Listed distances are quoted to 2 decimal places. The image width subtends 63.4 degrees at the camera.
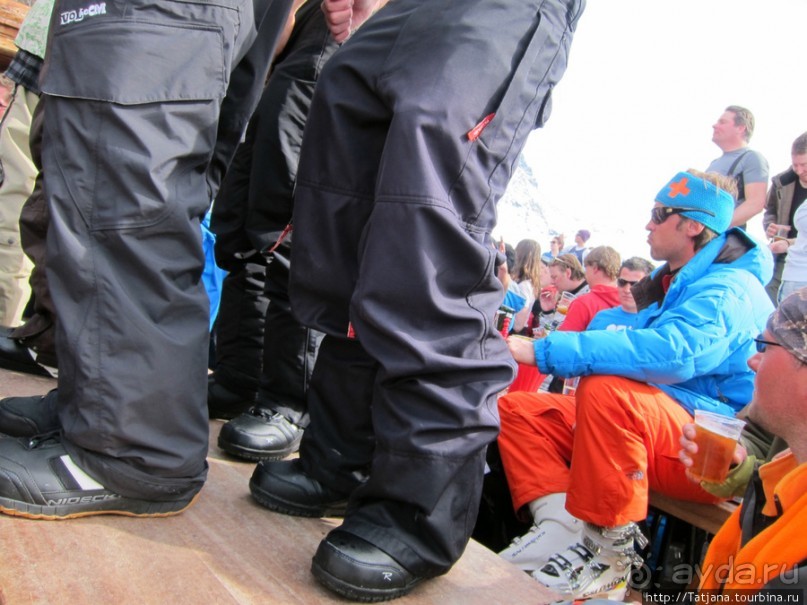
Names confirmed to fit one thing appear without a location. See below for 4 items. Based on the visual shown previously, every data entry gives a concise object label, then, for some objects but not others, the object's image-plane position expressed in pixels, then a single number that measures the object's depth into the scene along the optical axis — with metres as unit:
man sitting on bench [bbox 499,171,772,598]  2.27
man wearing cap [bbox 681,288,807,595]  1.43
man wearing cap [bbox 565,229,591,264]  13.31
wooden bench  2.31
